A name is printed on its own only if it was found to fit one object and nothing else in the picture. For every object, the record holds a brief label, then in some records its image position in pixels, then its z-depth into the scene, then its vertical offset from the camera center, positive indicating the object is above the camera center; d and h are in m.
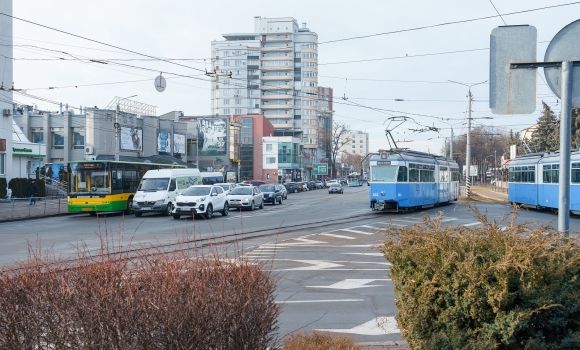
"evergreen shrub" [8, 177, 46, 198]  44.28 -1.17
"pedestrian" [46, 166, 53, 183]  62.24 -0.13
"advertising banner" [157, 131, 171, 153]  73.75 +3.88
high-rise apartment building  120.94 +21.33
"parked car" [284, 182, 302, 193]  77.25 -2.10
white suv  28.64 -1.51
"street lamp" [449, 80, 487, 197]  43.72 +2.58
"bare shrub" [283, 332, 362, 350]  4.93 -1.50
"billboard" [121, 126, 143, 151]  66.24 +3.86
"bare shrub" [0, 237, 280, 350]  3.77 -0.90
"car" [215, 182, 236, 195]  41.19 -1.06
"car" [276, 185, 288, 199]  49.05 -1.78
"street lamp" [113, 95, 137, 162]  41.72 +2.65
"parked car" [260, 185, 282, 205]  44.14 -1.73
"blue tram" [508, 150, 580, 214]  28.91 -0.55
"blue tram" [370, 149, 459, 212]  31.95 -0.53
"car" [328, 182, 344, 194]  67.88 -1.98
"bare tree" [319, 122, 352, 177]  111.03 +6.89
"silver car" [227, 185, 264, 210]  36.81 -1.68
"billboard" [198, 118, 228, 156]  87.94 +5.39
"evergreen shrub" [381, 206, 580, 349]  4.18 -0.89
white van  31.36 -1.03
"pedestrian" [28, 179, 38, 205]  36.37 -1.08
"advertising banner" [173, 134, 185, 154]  77.94 +3.84
